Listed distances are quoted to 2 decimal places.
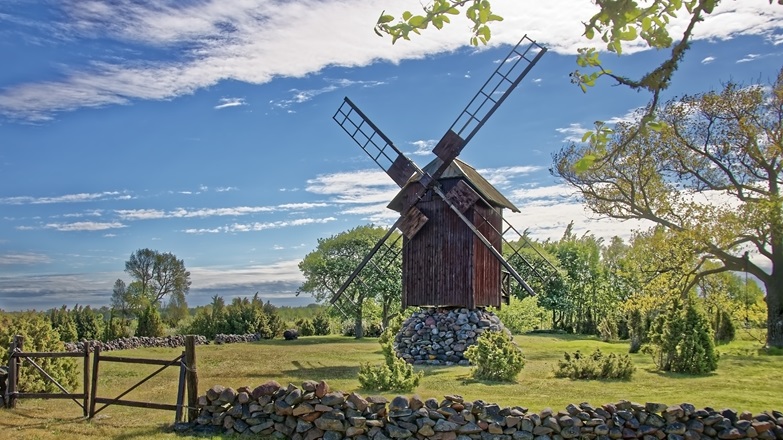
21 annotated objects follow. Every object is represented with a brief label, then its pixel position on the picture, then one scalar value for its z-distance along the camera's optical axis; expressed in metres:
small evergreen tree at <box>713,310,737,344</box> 31.14
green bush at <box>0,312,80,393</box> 14.50
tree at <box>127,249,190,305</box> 47.28
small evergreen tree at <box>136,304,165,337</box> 32.59
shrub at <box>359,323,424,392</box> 15.01
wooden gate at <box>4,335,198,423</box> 11.30
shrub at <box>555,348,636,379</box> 17.39
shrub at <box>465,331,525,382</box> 17.06
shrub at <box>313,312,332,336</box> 44.66
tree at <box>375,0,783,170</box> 4.95
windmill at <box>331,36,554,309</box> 21.81
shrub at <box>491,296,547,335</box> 34.61
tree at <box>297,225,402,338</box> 39.97
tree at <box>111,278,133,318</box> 46.83
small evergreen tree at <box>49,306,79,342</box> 28.30
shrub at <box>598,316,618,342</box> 36.59
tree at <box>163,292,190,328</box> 40.10
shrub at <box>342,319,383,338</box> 42.52
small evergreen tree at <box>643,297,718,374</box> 18.72
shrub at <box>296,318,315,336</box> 42.94
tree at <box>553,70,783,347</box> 26.31
